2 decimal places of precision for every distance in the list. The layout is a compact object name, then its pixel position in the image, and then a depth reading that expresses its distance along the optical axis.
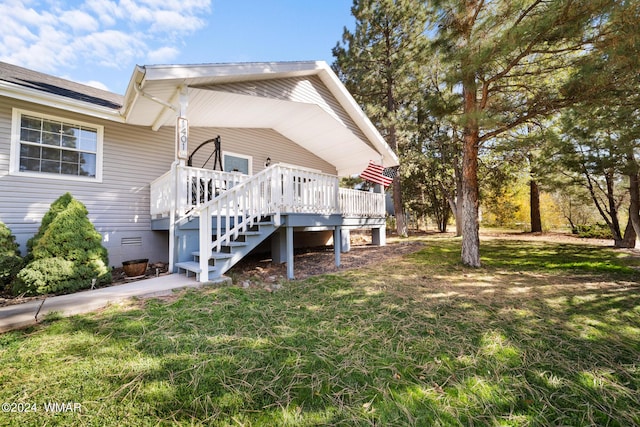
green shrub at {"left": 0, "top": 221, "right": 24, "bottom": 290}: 4.13
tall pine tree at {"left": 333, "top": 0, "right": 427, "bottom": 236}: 12.59
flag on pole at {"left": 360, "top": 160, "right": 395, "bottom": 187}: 8.93
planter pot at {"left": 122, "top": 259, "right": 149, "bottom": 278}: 5.25
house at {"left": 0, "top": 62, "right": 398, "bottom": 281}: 5.06
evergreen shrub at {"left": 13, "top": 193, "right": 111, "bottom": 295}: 3.85
